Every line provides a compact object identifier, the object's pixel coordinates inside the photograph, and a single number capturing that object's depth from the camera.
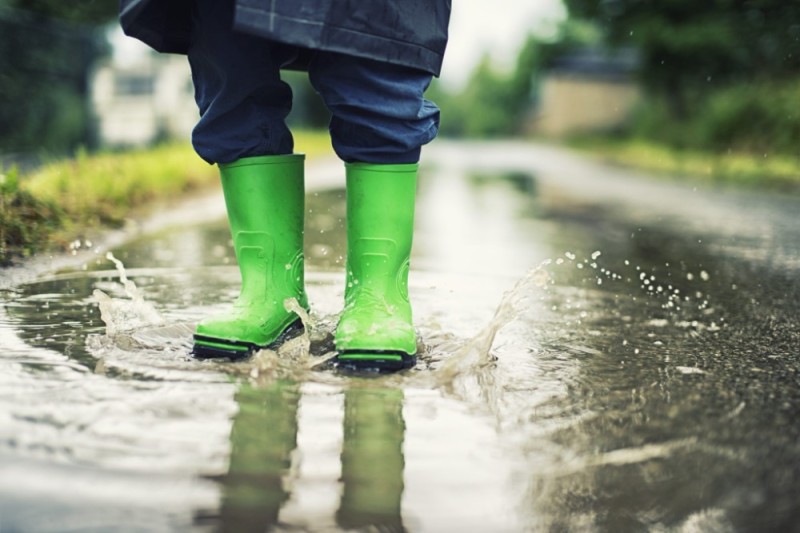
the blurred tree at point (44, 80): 7.72
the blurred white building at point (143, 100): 9.61
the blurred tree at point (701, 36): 18.95
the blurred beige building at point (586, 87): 50.12
